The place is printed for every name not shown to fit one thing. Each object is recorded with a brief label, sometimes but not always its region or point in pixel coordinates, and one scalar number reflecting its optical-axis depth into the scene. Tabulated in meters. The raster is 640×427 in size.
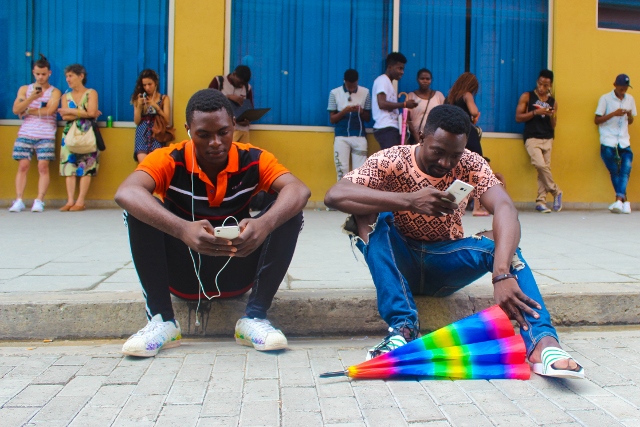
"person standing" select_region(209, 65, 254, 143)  7.42
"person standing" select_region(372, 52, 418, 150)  7.61
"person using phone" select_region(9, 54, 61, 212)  7.36
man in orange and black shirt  2.88
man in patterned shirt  2.73
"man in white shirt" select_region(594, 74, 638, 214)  8.24
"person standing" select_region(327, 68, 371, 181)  7.84
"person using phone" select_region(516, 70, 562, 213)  8.15
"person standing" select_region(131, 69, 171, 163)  7.45
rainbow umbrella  2.60
